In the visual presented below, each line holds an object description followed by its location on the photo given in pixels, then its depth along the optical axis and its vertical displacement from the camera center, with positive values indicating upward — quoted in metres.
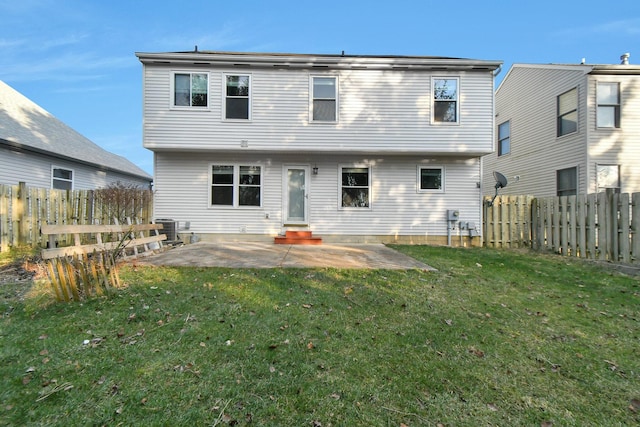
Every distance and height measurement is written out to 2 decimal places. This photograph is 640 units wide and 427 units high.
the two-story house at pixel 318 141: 9.62 +2.37
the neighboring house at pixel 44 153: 10.95 +2.49
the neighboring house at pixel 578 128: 10.64 +3.34
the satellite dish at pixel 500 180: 9.78 +1.16
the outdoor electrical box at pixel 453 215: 10.16 +0.00
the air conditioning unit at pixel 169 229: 9.10 -0.46
